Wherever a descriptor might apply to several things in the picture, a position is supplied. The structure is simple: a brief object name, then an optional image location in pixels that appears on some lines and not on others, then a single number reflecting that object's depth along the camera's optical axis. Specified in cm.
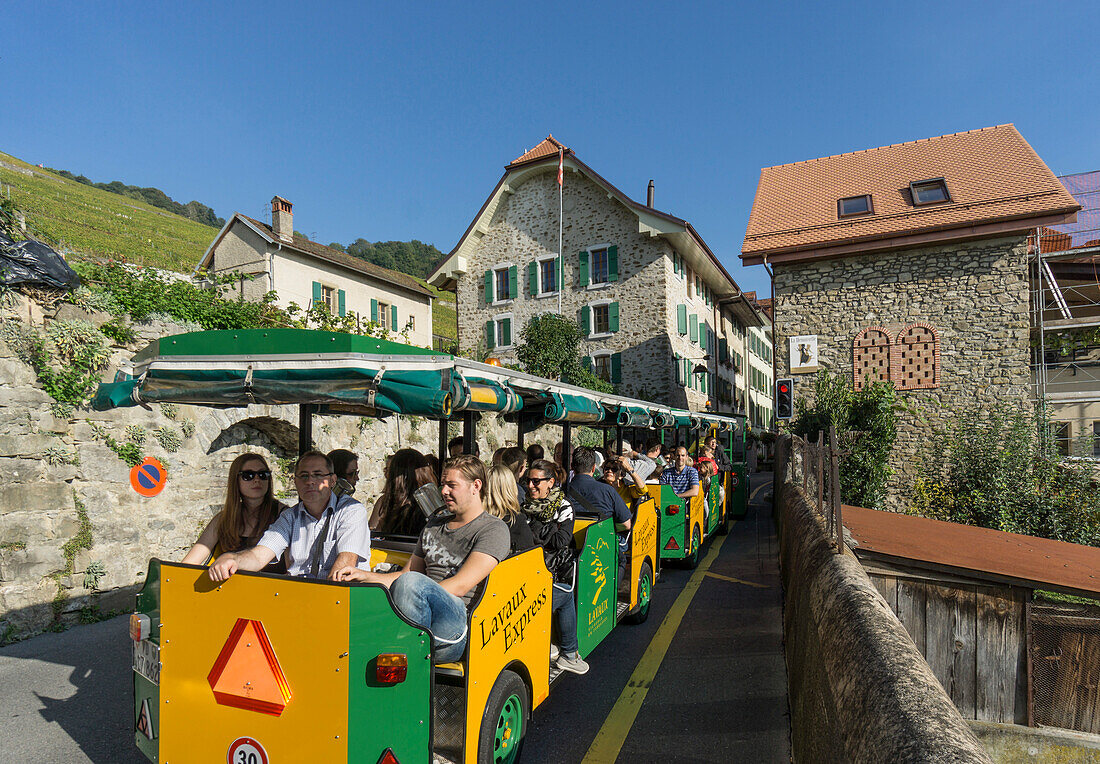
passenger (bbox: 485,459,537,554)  421
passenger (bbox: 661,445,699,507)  980
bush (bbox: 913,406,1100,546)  1444
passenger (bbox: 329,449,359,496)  538
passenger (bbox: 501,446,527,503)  604
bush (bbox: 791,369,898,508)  1730
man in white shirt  379
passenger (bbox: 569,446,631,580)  615
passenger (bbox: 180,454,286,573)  423
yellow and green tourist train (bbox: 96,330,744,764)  279
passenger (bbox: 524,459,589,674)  470
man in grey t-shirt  302
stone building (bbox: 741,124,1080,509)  1819
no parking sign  759
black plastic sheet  691
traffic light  1625
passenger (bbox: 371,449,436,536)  516
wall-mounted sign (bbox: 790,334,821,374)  2014
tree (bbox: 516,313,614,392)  2534
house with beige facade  2881
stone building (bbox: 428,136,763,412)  2744
